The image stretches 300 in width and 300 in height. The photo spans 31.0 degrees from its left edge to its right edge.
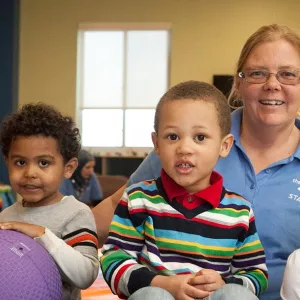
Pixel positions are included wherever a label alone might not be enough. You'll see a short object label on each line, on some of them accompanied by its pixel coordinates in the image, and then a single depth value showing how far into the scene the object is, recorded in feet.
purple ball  5.44
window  32.94
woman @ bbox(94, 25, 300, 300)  7.05
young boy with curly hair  6.46
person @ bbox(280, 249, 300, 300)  5.13
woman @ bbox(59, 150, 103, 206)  19.63
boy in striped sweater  5.64
